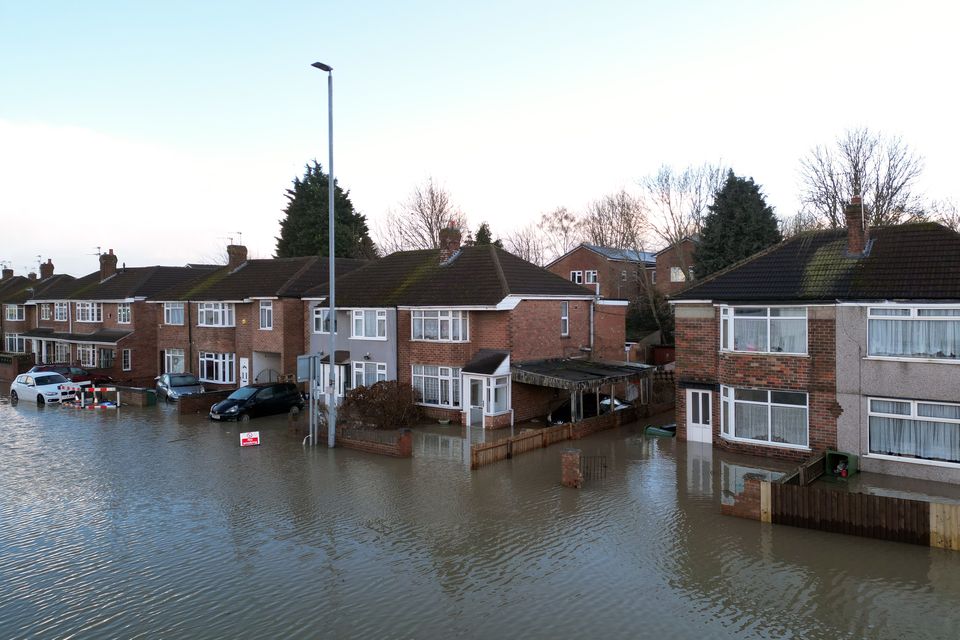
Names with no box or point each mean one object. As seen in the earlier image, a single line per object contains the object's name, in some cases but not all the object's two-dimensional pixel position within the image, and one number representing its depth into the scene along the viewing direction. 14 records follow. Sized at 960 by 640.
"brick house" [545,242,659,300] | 54.06
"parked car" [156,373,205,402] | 33.41
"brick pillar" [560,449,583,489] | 17.14
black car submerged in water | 27.75
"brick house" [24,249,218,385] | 41.78
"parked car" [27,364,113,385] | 37.19
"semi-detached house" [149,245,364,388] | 34.12
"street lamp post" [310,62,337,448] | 21.62
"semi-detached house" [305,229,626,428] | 26.20
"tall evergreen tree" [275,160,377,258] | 58.00
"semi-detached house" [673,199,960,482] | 16.97
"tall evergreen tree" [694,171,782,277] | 39.75
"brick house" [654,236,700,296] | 51.78
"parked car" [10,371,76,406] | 32.69
